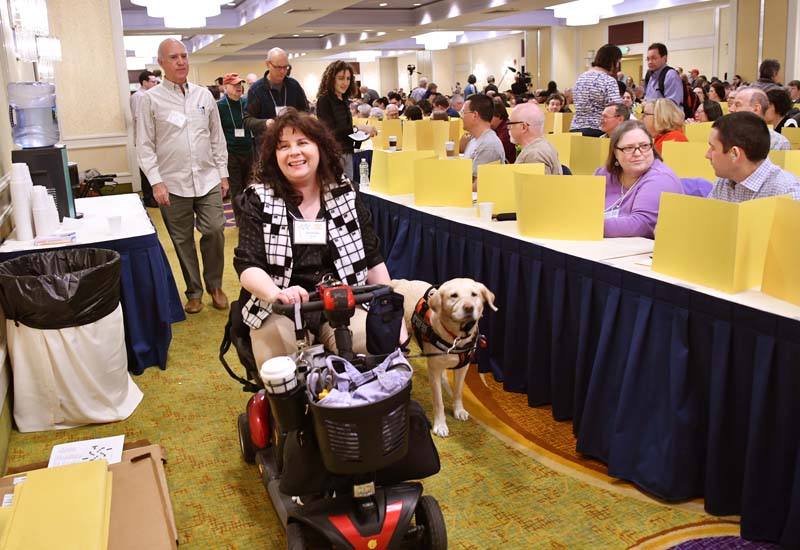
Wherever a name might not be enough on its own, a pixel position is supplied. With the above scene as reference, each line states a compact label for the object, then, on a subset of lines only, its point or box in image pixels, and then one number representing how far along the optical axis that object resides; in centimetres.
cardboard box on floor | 203
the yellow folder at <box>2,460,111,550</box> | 173
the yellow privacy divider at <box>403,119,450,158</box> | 752
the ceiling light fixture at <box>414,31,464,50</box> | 1991
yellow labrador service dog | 262
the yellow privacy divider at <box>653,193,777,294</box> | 216
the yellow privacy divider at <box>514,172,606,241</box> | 295
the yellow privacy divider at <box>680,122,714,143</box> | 580
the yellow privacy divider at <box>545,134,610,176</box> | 503
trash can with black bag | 288
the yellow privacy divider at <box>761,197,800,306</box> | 206
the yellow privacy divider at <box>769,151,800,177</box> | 329
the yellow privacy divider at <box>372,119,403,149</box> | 893
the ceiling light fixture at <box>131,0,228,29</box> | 794
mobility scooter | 164
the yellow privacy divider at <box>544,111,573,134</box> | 926
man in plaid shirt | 257
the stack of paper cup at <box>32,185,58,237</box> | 345
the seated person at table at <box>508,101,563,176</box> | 383
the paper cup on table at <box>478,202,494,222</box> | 348
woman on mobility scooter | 230
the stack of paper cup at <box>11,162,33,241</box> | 337
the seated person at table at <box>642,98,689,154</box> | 459
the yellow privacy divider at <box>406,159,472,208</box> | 394
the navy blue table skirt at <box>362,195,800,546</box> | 204
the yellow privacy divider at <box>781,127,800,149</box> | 497
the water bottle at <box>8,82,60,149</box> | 410
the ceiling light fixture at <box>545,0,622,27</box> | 1362
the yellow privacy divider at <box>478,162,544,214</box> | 360
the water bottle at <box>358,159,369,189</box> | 520
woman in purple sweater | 304
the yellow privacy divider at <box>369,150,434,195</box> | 457
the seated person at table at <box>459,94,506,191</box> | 447
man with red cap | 654
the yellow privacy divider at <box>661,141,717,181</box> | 409
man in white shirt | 413
